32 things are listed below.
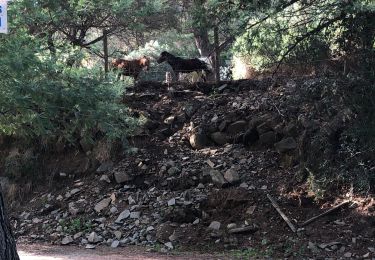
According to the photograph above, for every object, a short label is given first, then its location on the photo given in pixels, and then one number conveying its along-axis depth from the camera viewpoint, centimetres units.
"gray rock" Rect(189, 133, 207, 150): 1245
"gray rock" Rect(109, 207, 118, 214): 1108
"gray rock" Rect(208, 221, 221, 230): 984
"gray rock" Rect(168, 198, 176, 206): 1066
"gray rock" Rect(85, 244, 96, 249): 986
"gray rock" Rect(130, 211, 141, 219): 1070
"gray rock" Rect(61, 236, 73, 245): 1042
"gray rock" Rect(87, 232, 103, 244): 1023
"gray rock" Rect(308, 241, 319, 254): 865
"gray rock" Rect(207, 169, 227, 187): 1084
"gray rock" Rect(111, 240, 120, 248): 986
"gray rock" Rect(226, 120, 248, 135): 1236
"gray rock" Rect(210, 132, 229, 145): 1238
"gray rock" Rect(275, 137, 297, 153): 1115
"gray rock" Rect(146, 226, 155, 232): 1018
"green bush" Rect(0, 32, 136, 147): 751
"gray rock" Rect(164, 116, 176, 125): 1356
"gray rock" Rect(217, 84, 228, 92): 1428
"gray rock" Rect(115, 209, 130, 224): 1072
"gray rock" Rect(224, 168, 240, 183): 1084
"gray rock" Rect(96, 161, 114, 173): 1262
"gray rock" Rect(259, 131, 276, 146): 1167
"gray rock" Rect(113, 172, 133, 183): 1196
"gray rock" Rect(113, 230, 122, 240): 1020
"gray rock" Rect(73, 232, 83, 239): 1057
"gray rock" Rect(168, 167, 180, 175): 1168
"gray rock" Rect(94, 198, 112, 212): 1134
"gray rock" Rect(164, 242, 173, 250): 950
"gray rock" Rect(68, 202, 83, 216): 1136
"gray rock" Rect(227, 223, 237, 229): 973
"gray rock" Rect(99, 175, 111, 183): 1221
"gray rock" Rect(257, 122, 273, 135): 1185
